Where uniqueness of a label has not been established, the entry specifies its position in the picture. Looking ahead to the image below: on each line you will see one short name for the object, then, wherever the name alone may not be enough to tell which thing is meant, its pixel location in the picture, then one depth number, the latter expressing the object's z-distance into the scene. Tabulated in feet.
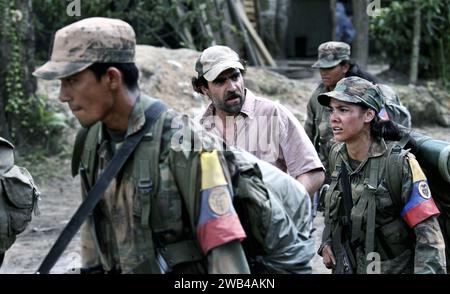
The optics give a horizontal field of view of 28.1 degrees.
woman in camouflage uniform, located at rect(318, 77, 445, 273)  13.64
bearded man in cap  15.90
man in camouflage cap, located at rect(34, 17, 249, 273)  9.44
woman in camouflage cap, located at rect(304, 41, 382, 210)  23.21
